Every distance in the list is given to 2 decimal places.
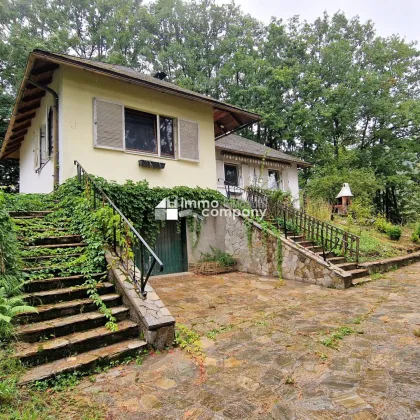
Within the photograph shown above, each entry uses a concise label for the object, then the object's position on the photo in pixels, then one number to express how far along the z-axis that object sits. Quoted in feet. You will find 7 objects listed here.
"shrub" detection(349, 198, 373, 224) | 38.40
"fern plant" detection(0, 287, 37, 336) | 9.25
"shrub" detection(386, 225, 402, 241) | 35.24
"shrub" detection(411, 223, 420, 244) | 35.37
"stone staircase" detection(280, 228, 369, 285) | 21.79
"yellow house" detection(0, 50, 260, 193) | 22.00
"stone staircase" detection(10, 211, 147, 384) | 9.02
